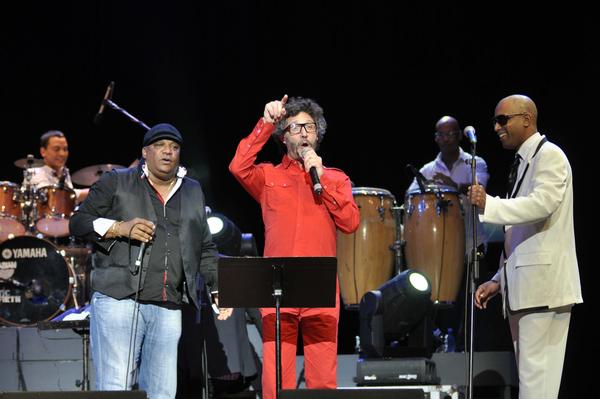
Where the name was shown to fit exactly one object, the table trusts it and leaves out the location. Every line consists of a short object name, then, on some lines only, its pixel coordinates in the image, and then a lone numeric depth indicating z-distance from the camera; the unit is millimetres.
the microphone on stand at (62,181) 17239
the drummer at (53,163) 17594
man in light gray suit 9312
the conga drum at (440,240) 14320
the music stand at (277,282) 8383
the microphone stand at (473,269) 8898
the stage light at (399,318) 12453
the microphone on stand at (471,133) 9187
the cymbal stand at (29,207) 17062
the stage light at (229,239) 13219
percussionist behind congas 14972
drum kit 15687
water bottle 14172
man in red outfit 9039
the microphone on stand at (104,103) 14419
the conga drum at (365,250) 14555
